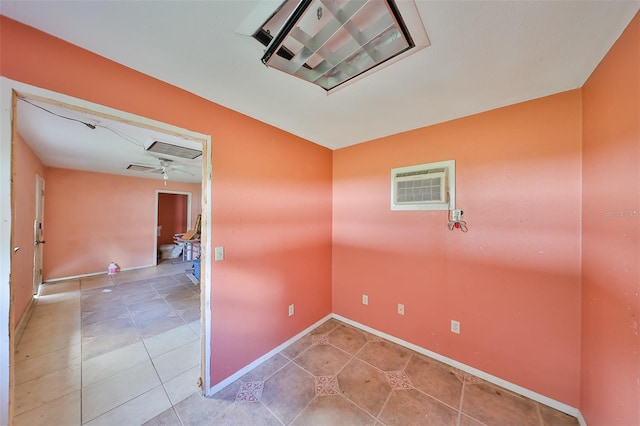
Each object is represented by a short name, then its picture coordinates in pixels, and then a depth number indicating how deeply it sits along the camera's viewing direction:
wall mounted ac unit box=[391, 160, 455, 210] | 1.93
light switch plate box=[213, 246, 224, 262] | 1.67
